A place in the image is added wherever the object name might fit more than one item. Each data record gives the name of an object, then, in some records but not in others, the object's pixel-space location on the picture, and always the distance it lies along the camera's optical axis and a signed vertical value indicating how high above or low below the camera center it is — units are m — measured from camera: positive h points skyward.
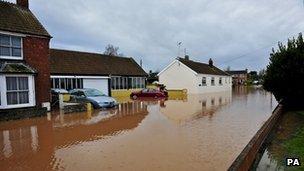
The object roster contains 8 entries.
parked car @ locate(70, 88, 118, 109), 14.15 -0.95
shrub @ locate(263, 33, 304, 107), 12.88 +0.71
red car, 21.48 -1.05
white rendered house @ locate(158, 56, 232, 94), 27.61 +1.08
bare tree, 50.88 +9.35
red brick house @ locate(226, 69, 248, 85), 60.48 +2.47
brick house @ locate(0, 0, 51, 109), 11.01 +1.66
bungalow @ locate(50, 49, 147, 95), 18.47 +1.45
